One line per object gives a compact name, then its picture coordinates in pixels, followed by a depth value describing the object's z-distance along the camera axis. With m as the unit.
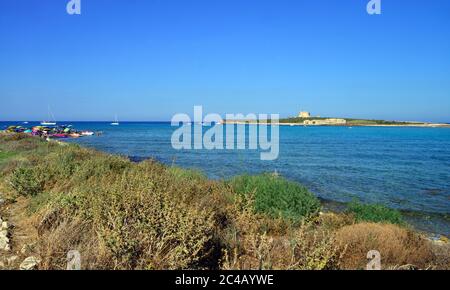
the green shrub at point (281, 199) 8.88
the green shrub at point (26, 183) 8.58
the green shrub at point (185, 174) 11.52
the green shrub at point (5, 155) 16.38
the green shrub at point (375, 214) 9.64
